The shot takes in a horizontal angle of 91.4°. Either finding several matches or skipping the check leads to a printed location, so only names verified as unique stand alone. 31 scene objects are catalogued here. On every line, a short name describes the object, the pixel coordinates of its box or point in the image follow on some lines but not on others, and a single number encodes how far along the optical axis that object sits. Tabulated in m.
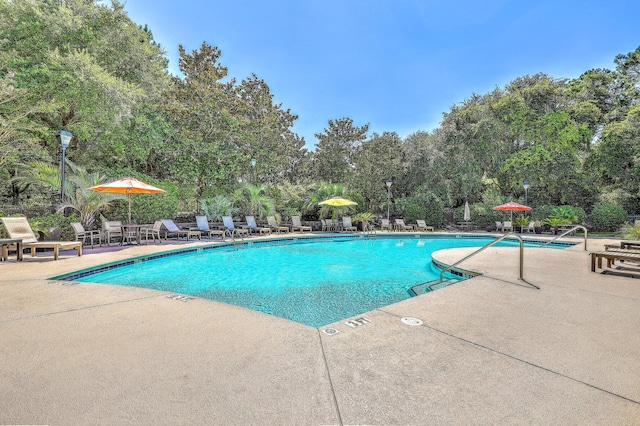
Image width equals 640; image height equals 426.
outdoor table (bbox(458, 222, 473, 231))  20.44
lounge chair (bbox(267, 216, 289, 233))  16.25
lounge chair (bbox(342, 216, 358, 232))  18.10
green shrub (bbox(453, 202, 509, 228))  19.75
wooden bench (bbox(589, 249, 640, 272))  5.54
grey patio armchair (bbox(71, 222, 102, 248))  9.41
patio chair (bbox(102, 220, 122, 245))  10.44
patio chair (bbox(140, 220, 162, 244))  11.55
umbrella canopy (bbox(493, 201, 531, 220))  16.19
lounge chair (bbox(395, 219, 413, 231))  19.47
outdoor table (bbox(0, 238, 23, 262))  6.86
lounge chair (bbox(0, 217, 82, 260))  7.26
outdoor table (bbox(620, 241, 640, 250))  7.26
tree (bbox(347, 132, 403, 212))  22.38
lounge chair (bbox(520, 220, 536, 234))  17.78
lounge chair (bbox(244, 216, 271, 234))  15.25
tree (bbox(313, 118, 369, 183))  27.25
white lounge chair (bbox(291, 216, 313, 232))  17.17
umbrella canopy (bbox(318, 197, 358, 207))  16.53
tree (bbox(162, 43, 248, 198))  15.72
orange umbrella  9.82
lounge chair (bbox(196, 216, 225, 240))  13.34
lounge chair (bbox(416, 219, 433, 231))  19.68
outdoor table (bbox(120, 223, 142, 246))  10.92
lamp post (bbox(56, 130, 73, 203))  9.41
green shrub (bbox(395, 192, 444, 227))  20.91
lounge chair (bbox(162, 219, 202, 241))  12.34
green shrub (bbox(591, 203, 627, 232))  17.53
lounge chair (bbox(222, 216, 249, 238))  14.06
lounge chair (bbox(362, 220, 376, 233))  18.32
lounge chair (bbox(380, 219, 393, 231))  19.44
